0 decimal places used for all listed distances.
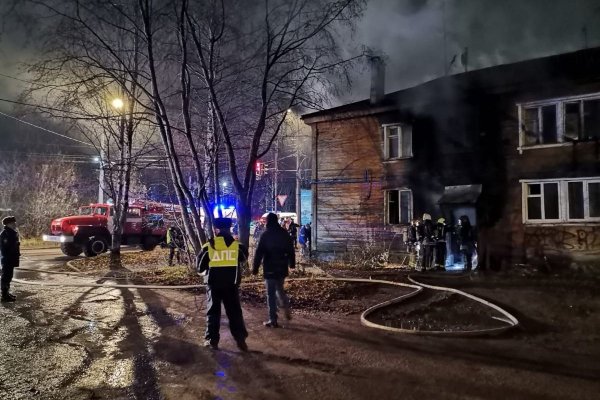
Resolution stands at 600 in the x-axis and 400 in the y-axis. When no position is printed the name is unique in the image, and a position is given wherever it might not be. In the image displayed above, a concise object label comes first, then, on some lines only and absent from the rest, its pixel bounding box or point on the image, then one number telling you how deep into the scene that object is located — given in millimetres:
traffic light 20542
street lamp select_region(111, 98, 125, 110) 14125
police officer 5395
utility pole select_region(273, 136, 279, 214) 28188
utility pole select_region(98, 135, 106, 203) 17372
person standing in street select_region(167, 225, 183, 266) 14259
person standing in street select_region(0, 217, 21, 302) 8625
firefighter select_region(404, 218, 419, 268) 14180
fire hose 6004
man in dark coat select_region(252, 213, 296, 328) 6586
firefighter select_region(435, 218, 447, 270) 13430
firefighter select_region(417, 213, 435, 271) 13344
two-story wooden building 12898
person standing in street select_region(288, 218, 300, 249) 19453
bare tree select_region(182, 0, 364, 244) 10453
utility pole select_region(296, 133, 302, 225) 28108
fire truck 18016
